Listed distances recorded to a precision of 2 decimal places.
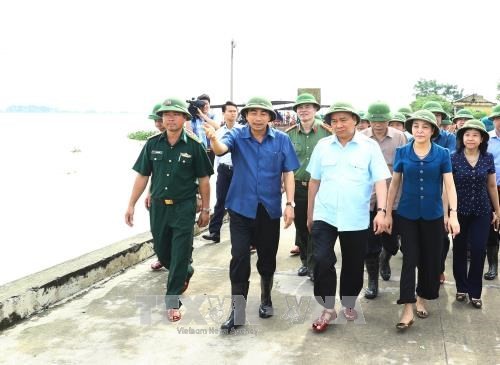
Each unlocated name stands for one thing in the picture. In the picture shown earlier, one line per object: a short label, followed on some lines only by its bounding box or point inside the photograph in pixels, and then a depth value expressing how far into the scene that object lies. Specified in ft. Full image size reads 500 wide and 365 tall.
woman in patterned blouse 13.92
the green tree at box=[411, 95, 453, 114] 238.07
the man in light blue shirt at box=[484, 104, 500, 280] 16.63
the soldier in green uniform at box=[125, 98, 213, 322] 13.37
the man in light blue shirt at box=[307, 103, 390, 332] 12.09
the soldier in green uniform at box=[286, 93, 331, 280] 16.31
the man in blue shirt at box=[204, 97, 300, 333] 12.60
